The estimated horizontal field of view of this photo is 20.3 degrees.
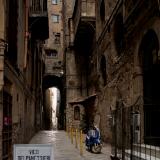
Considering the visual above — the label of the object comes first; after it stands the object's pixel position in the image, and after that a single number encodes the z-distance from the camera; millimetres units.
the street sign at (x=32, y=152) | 6434
